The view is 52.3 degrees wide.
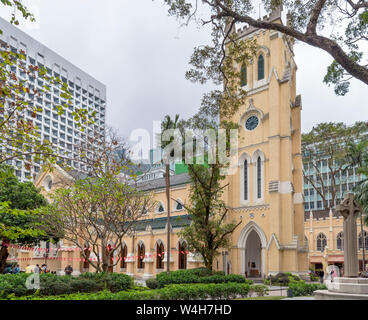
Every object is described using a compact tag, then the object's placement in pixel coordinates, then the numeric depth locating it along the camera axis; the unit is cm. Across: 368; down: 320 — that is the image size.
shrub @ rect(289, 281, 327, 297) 1777
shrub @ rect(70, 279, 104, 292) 1612
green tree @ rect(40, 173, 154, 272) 1762
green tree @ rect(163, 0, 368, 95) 1041
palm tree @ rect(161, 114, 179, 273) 2751
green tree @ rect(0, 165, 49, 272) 2829
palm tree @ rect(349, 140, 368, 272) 2855
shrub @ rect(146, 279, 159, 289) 2100
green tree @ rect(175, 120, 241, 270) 2228
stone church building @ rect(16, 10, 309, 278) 3123
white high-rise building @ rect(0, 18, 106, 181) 7681
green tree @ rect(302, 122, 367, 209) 4707
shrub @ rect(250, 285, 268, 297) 1721
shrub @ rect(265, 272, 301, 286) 2733
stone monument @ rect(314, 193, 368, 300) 1014
